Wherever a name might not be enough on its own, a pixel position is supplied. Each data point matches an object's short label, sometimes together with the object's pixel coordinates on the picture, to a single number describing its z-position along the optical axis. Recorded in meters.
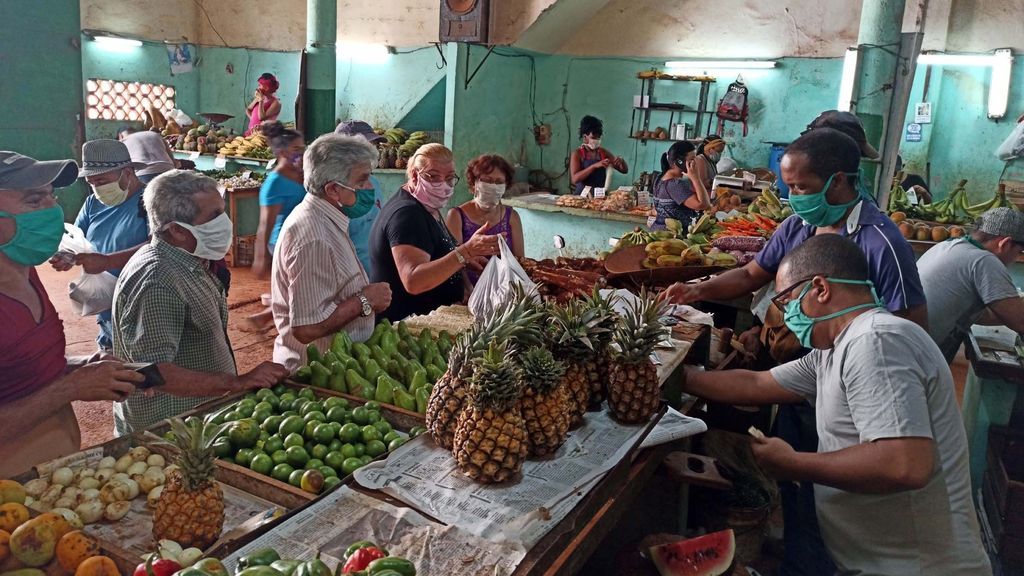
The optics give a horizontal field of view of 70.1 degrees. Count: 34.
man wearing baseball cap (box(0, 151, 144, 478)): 2.44
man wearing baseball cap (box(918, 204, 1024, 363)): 4.31
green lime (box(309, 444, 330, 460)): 2.36
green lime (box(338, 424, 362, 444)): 2.44
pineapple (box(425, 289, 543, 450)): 2.25
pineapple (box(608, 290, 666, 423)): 2.59
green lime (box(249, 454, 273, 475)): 2.28
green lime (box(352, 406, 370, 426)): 2.56
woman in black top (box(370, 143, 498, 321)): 3.86
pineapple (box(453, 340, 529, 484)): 2.06
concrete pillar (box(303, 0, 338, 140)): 9.68
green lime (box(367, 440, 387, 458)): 2.41
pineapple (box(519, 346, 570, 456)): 2.25
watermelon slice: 2.68
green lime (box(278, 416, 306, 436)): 2.44
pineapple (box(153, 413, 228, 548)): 1.82
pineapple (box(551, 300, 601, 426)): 2.58
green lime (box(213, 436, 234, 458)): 2.35
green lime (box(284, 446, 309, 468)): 2.31
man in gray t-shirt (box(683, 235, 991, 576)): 2.23
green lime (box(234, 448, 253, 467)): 2.33
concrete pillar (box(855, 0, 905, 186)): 7.13
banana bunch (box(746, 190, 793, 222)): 6.85
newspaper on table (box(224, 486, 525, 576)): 1.77
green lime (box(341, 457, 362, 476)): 2.30
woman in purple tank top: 4.75
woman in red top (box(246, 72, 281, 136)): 11.38
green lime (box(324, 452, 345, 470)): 2.32
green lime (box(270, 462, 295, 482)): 2.25
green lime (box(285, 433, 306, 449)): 2.36
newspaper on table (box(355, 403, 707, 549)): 1.92
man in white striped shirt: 3.33
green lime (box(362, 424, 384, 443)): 2.45
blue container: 11.03
